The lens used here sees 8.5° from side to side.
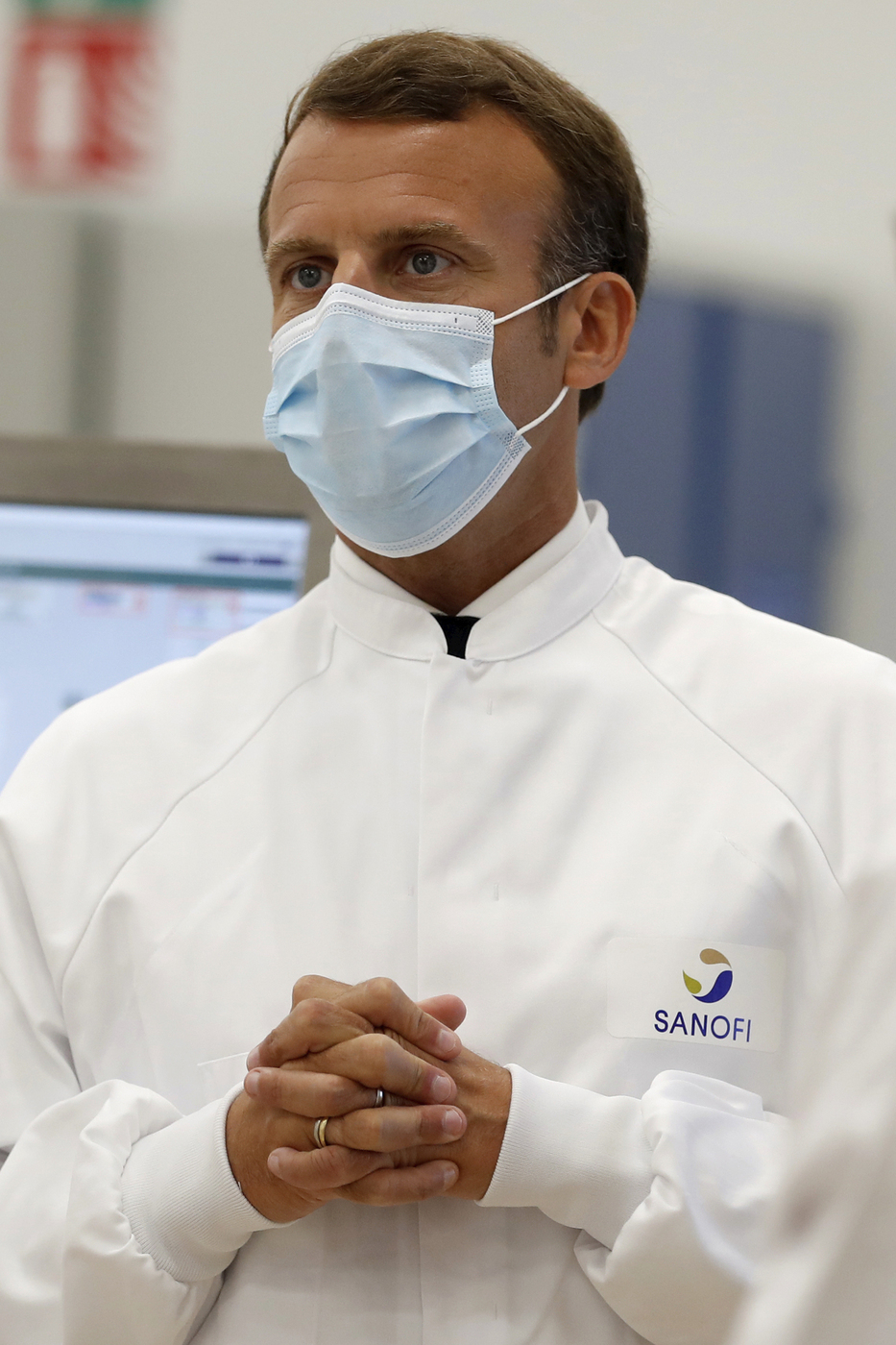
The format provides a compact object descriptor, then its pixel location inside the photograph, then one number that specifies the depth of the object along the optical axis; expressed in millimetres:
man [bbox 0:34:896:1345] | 2362
